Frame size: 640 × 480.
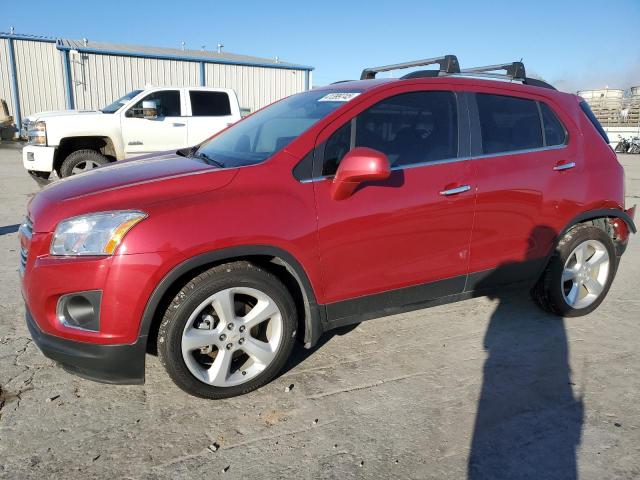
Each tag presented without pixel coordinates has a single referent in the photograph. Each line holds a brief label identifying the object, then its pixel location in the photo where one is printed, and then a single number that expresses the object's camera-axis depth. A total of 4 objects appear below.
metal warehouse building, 21.00
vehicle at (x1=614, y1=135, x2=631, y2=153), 25.86
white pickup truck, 8.47
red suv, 2.49
